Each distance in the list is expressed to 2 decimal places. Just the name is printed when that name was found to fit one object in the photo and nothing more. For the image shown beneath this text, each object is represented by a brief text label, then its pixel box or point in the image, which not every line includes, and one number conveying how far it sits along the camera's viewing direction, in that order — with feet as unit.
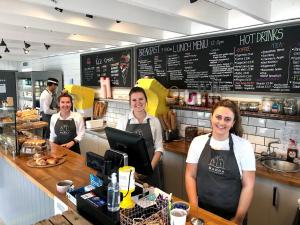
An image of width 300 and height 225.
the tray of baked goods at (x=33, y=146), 9.57
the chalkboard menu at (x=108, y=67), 15.92
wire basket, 4.53
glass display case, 9.55
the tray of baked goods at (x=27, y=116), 13.99
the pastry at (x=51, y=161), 8.38
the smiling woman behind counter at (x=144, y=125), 9.04
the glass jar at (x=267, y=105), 9.55
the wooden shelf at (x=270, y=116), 8.60
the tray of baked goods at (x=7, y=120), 9.87
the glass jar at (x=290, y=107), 8.91
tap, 9.55
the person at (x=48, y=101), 18.84
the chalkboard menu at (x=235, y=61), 9.11
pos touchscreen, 5.50
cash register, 5.05
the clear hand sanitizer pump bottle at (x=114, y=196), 4.77
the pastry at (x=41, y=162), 8.28
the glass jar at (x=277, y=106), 9.22
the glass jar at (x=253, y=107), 9.97
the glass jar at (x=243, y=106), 10.22
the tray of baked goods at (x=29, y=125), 13.11
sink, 8.79
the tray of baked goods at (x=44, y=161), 8.28
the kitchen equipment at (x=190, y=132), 12.12
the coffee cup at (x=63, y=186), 6.31
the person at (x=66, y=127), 11.57
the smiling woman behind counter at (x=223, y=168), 6.21
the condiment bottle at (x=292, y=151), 9.13
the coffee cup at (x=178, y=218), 4.48
